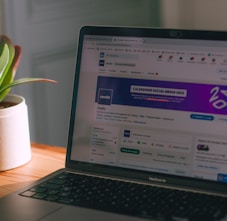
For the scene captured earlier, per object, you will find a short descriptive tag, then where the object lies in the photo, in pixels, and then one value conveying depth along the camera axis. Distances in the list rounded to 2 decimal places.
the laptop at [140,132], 0.89
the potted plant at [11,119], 1.04
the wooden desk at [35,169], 1.00
